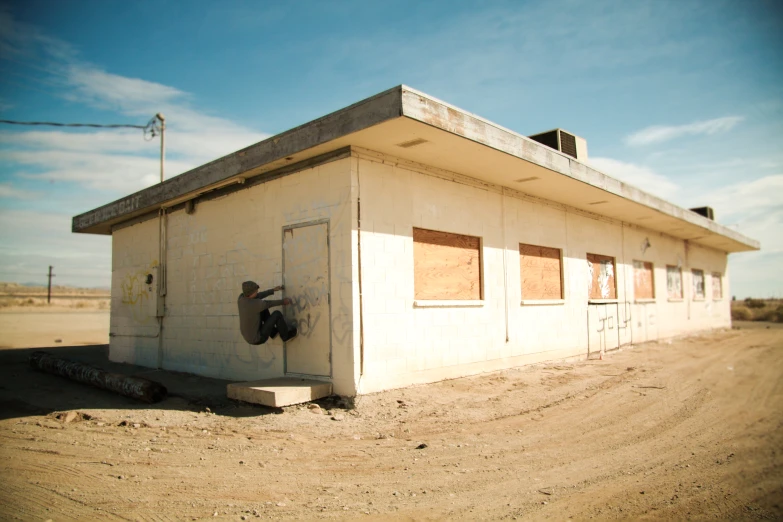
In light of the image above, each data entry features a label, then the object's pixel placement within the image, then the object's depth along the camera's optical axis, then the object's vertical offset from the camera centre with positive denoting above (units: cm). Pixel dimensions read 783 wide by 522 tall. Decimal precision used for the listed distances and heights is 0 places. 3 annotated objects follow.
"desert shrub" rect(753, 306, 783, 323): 3112 -142
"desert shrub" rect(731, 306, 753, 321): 3416 -140
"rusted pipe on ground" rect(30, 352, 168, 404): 773 -132
